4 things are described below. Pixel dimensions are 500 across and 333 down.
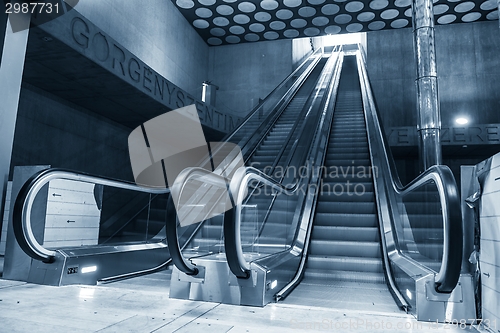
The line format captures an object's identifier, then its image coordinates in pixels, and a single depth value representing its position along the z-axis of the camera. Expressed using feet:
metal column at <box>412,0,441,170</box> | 23.17
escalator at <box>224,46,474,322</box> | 9.23
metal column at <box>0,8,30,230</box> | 15.01
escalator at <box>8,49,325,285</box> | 12.17
